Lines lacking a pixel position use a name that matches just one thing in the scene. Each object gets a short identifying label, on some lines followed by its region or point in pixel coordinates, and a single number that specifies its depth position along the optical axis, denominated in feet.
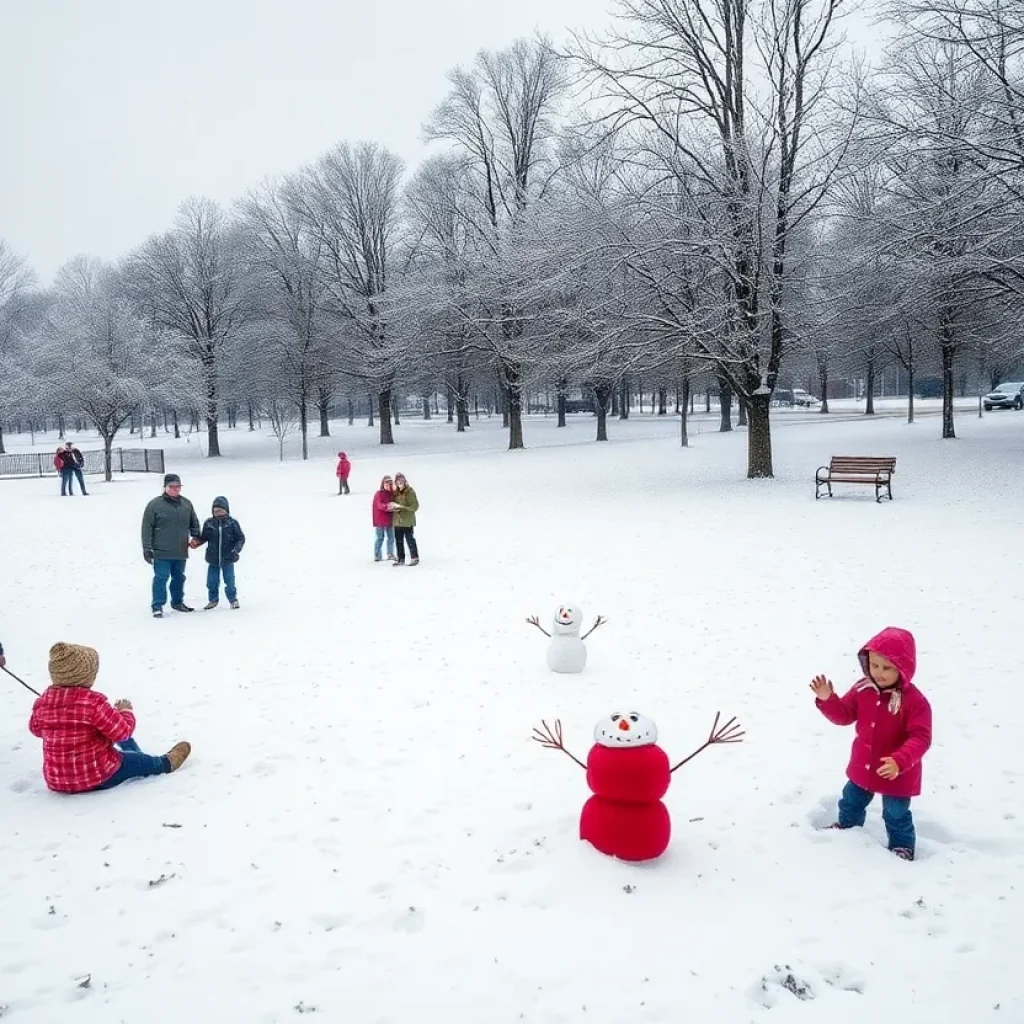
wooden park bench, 52.34
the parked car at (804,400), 241.96
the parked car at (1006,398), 129.08
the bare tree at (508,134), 104.55
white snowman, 22.97
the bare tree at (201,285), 130.41
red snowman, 13.30
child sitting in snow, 15.67
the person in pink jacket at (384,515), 40.19
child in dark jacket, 32.09
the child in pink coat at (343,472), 71.05
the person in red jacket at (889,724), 12.91
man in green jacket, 31.17
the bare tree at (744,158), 57.26
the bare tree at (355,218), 126.93
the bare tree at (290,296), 124.57
